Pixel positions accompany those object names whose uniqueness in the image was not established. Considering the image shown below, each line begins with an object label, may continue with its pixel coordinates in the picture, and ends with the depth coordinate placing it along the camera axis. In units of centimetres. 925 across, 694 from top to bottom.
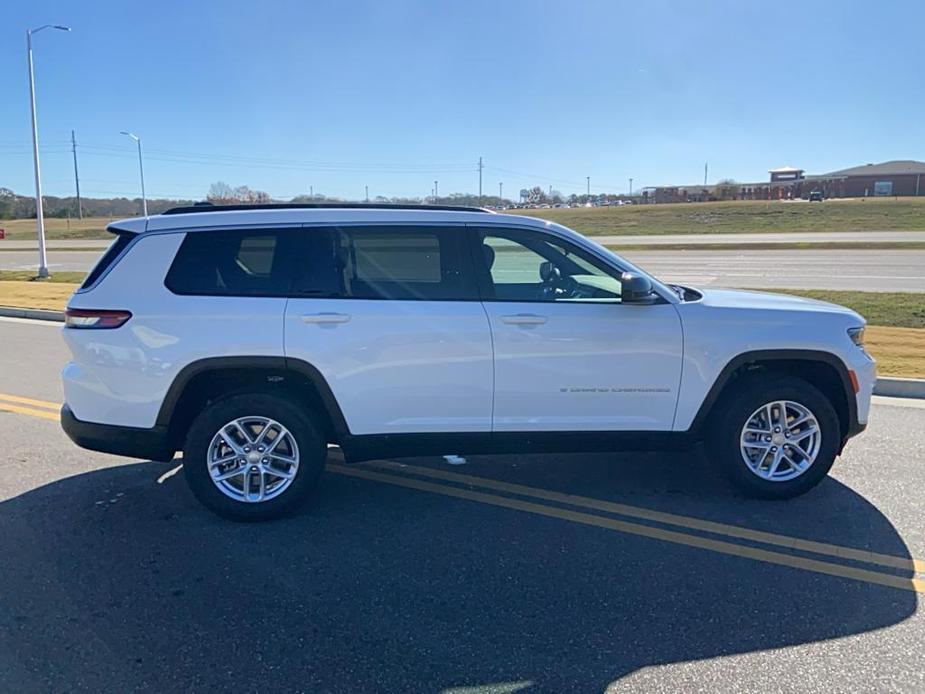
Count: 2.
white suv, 406
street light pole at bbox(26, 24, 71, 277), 2053
